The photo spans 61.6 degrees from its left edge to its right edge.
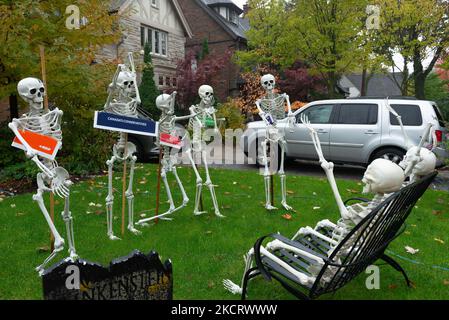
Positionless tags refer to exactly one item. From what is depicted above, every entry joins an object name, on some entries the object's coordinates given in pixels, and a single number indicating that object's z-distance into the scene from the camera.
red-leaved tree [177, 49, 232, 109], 20.44
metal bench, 2.74
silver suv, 8.71
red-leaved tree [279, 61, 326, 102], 20.34
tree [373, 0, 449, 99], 15.16
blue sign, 4.43
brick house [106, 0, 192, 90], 21.14
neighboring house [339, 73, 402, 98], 38.65
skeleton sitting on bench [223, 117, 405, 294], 2.82
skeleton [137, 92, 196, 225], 5.21
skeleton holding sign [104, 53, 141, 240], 4.57
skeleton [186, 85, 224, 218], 5.68
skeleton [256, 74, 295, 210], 6.12
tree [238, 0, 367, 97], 15.10
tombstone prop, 2.40
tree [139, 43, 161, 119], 19.87
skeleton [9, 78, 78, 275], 3.67
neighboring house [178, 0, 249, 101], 25.62
